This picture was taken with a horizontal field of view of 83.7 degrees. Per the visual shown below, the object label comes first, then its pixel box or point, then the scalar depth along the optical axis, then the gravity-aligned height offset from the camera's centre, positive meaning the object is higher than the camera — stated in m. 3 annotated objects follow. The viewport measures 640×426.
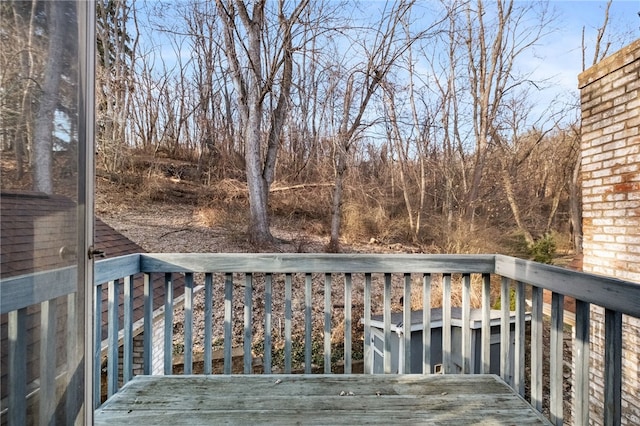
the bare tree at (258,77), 6.52 +2.64
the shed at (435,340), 3.39 -1.27
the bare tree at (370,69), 6.61 +2.74
